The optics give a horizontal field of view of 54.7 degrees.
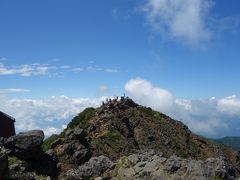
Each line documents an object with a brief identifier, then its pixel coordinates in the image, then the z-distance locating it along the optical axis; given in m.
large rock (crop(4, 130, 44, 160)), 22.12
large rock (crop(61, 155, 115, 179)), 22.14
